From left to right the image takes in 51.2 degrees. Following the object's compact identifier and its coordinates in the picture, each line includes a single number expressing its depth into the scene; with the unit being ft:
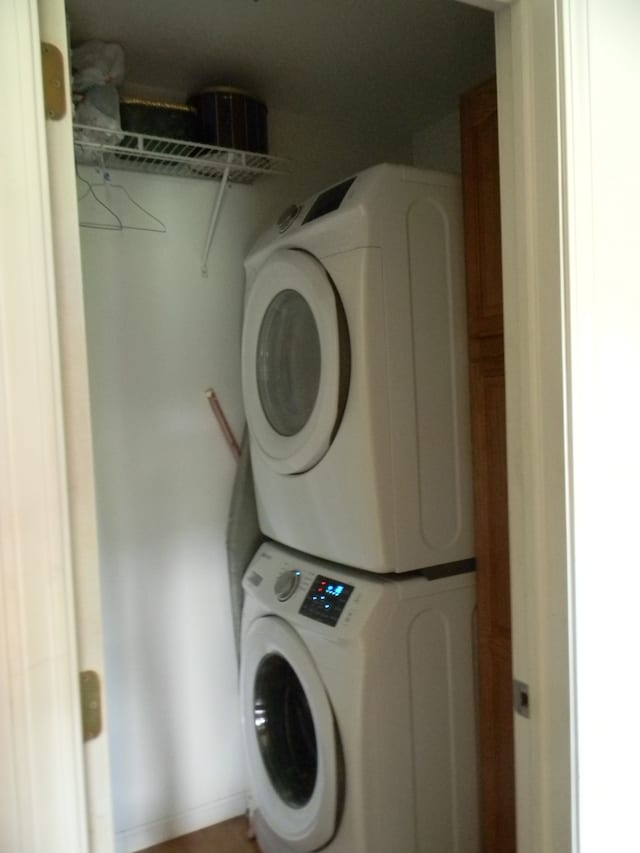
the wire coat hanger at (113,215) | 6.48
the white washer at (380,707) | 5.18
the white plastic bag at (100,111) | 5.68
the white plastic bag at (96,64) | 5.67
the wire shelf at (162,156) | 5.82
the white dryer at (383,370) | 5.13
